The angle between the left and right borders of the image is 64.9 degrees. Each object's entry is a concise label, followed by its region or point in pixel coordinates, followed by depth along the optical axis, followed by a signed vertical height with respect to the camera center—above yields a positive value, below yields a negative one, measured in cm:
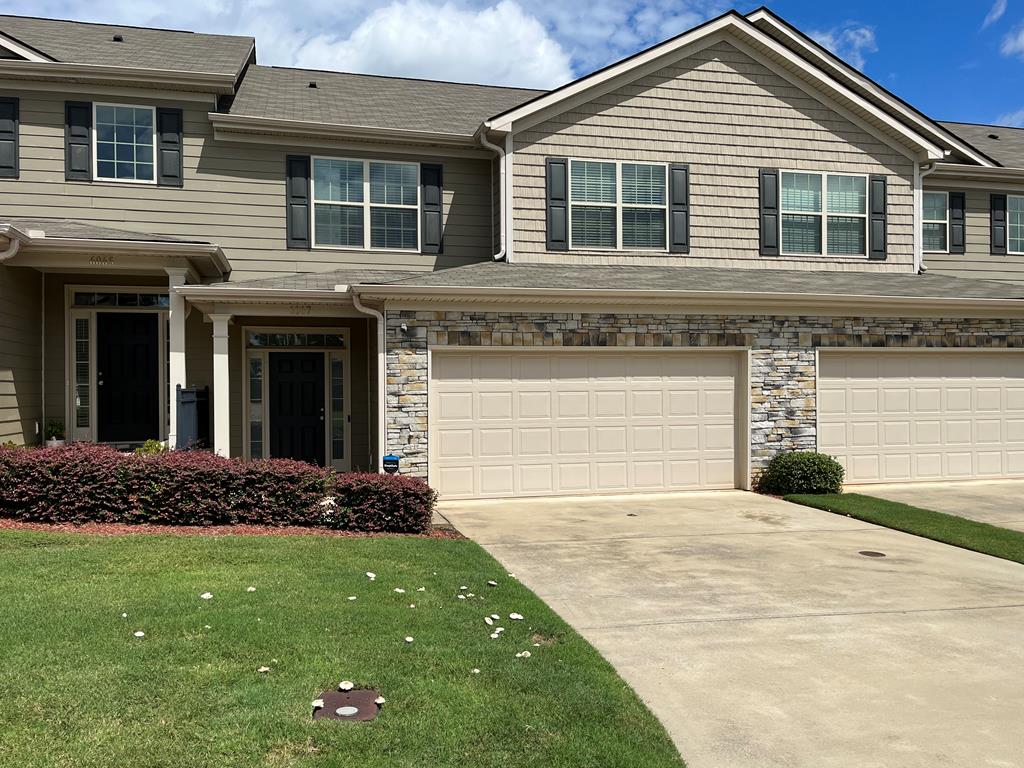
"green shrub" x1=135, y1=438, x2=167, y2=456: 1079 -95
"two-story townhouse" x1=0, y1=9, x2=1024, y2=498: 1165 +160
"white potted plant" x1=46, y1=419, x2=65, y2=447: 1231 -80
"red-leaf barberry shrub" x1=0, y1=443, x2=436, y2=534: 852 -124
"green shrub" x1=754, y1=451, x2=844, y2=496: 1211 -150
